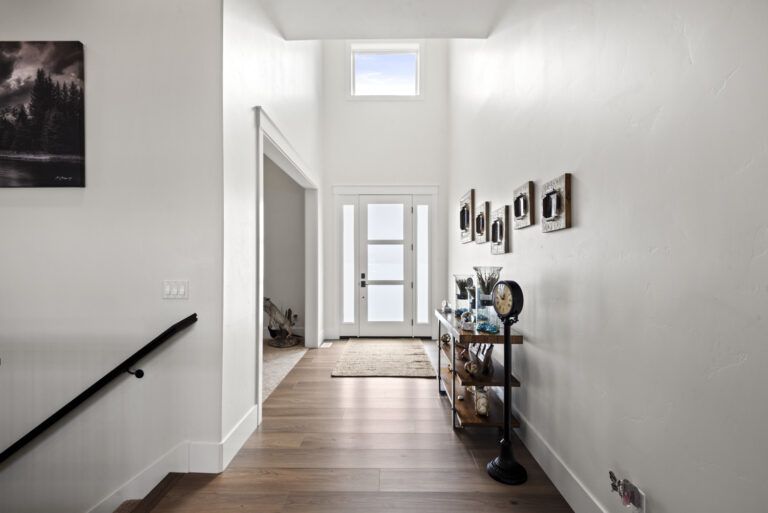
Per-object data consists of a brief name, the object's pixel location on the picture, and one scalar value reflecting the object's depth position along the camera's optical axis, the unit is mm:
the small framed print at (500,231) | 2881
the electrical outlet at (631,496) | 1348
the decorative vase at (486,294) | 2758
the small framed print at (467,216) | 4012
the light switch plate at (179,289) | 2176
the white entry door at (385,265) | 5684
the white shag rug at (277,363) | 3701
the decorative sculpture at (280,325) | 5332
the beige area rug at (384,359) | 3979
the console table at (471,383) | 2434
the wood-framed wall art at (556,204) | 1885
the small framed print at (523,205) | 2355
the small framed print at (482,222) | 3453
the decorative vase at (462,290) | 3324
